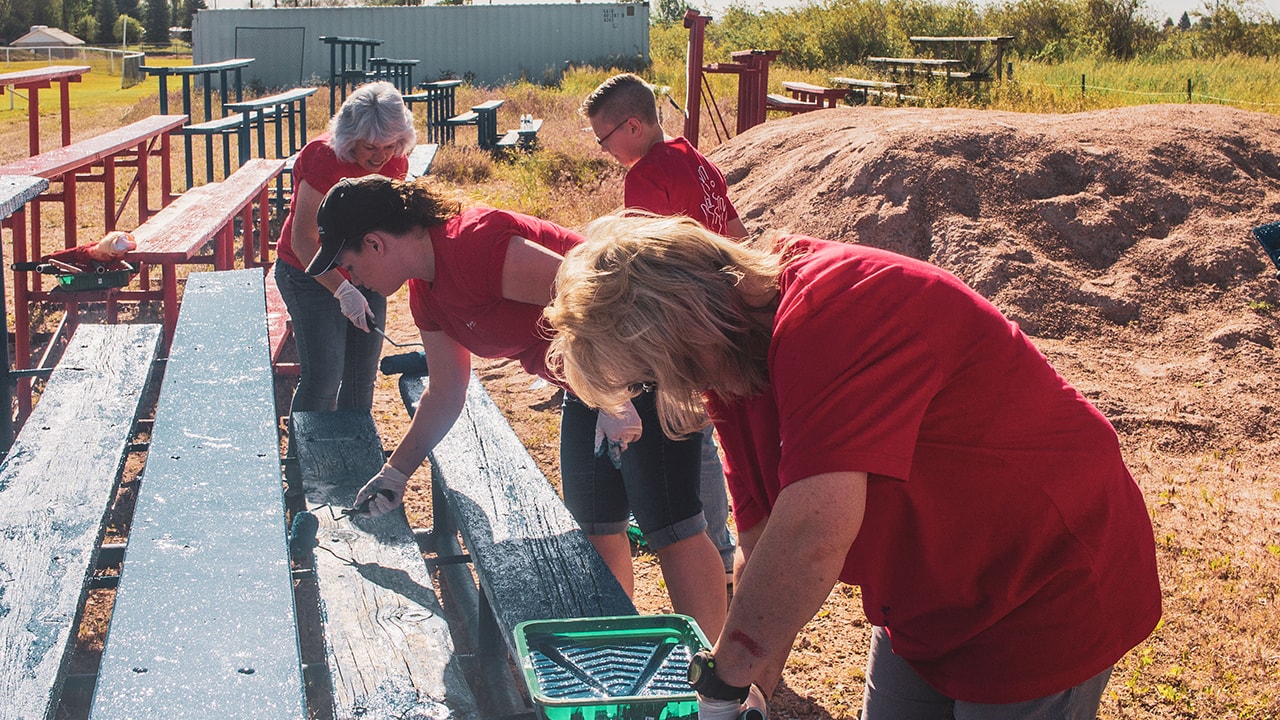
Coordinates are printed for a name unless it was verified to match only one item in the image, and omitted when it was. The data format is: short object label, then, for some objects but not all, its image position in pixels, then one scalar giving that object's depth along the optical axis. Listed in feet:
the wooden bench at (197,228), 14.76
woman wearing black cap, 8.23
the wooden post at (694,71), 30.81
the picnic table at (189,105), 30.42
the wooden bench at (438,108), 49.87
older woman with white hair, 11.96
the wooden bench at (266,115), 29.04
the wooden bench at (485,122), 50.24
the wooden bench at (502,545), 7.64
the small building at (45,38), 184.65
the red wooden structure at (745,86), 32.50
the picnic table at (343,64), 43.55
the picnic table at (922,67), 61.98
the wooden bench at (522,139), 46.55
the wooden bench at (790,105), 44.60
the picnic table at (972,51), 56.85
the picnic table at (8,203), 12.66
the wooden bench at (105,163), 16.80
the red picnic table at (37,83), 20.31
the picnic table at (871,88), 56.54
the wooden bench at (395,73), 50.11
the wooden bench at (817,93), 43.72
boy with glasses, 11.57
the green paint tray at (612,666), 5.62
